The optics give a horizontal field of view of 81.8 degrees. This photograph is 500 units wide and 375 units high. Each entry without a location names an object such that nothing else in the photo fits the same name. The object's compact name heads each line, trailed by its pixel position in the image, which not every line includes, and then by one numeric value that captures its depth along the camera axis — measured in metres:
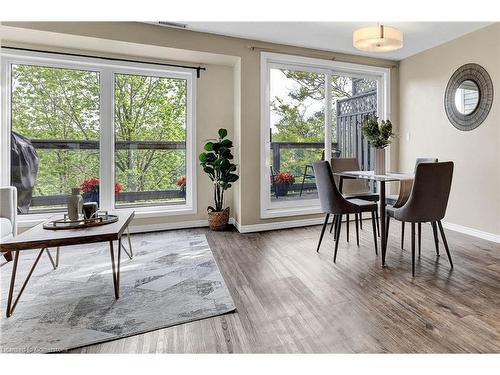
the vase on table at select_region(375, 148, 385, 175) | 3.21
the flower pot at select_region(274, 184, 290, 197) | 4.35
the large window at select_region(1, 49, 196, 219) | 3.53
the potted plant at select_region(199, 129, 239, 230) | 3.94
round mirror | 3.67
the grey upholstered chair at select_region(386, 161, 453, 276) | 2.43
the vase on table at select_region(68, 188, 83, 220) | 2.33
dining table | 2.73
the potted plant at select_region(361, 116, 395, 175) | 3.13
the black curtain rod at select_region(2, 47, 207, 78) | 3.44
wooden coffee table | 1.83
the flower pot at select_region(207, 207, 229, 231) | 4.05
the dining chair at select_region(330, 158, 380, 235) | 3.81
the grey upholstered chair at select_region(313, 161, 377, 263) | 2.85
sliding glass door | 4.17
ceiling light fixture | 2.72
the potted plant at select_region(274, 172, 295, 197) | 4.35
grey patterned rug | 1.68
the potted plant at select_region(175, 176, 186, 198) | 4.29
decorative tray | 2.16
